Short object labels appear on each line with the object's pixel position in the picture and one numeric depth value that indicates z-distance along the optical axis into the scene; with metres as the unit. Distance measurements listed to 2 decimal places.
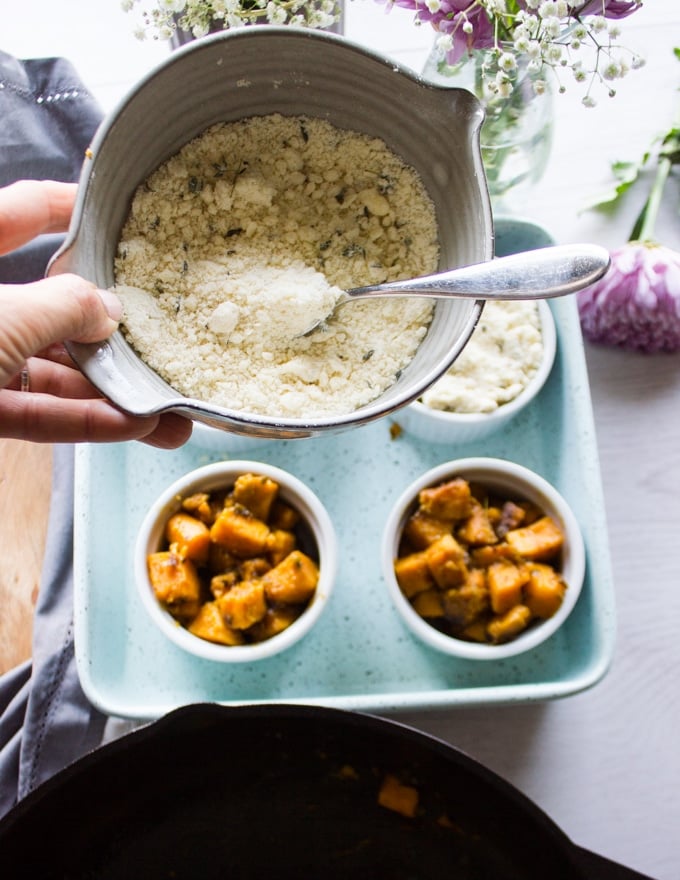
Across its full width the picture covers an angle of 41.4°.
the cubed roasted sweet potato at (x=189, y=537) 0.90
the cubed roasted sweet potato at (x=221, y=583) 0.90
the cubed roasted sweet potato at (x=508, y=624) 0.89
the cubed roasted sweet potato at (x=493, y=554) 0.91
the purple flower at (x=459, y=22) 0.72
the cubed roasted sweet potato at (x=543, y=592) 0.90
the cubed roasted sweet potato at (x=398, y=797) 0.85
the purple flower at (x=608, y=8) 0.72
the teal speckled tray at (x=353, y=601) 0.92
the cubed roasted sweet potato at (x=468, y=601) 0.90
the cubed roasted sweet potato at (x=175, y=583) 0.88
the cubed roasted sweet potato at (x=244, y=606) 0.87
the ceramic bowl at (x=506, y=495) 0.89
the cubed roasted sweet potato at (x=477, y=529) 0.92
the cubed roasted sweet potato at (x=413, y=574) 0.91
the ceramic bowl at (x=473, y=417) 0.94
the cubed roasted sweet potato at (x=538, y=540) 0.92
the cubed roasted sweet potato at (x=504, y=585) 0.89
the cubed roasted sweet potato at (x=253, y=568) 0.90
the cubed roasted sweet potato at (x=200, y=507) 0.92
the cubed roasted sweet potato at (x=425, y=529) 0.93
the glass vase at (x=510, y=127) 0.88
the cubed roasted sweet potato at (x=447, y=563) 0.89
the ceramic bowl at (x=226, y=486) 0.88
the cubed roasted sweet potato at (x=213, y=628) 0.88
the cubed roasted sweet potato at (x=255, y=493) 0.91
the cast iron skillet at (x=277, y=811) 0.80
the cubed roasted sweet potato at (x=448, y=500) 0.92
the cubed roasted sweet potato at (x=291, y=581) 0.88
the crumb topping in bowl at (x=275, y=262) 0.67
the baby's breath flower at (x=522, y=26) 0.69
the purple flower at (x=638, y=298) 1.00
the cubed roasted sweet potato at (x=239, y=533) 0.89
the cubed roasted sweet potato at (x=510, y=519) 0.94
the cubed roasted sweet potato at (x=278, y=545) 0.91
